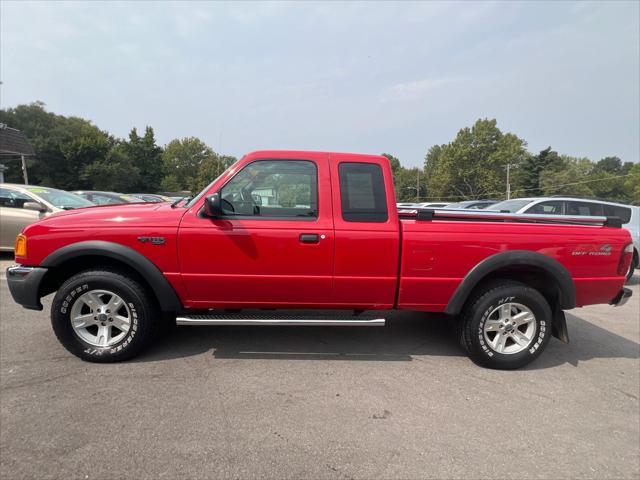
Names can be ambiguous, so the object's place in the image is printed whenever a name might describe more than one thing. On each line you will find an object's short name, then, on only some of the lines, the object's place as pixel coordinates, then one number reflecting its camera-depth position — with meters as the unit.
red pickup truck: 3.14
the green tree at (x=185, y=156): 81.70
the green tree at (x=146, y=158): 63.97
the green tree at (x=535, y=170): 68.62
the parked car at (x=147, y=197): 23.70
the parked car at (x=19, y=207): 7.04
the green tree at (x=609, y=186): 79.88
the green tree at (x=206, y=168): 65.43
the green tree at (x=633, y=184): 73.16
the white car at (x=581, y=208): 7.70
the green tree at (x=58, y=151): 49.42
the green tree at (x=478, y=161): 69.50
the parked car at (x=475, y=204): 13.80
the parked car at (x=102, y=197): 13.53
